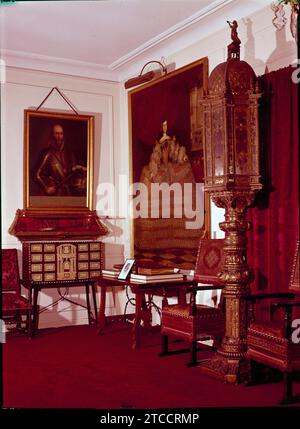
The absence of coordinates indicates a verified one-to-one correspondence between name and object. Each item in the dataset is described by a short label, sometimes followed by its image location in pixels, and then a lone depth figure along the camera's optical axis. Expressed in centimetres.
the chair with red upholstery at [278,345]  369
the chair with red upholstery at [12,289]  603
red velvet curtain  462
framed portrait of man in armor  691
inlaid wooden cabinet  641
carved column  443
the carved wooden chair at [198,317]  466
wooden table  523
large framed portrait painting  598
